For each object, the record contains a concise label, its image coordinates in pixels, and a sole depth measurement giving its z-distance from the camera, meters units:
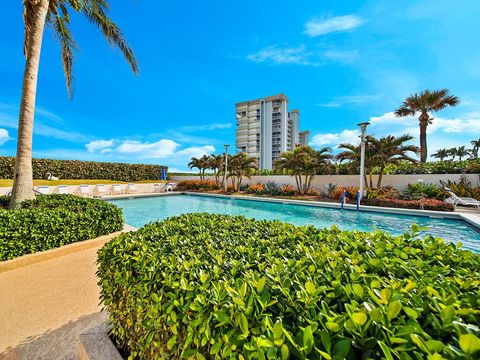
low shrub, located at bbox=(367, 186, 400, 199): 13.89
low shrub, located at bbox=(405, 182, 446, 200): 13.34
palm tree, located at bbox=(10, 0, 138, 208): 6.16
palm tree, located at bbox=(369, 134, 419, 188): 14.38
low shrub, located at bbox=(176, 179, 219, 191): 24.50
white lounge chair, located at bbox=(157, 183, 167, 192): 23.98
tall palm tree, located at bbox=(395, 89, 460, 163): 17.97
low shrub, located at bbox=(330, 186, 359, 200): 15.29
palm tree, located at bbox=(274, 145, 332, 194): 17.44
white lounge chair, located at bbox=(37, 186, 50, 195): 15.26
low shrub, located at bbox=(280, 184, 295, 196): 18.64
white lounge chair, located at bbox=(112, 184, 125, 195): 20.33
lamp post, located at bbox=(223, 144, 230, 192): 20.77
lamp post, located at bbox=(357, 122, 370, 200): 13.42
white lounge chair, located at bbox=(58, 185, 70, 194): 17.23
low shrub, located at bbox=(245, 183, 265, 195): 20.03
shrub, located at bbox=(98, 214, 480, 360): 0.86
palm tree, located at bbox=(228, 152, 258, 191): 21.33
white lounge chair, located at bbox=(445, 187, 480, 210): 11.39
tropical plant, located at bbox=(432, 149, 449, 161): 62.89
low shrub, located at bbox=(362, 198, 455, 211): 11.00
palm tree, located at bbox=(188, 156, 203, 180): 26.07
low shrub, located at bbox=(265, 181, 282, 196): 19.15
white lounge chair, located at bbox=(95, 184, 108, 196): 19.51
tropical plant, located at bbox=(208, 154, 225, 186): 23.29
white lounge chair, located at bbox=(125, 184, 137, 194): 21.43
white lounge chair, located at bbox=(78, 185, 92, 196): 18.38
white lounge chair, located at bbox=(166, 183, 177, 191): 24.59
